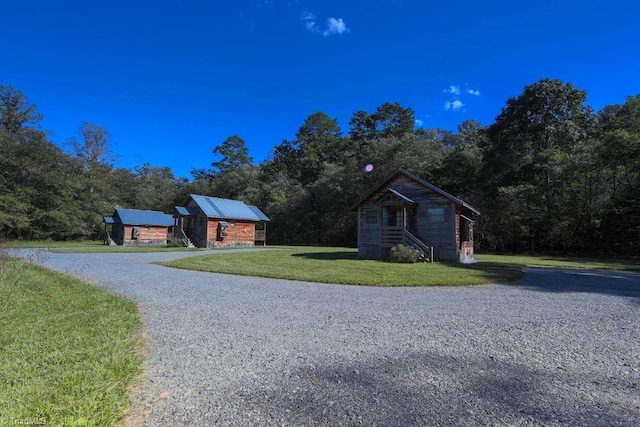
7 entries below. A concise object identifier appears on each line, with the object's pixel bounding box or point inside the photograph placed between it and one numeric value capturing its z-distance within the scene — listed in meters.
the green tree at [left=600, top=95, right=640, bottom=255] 23.73
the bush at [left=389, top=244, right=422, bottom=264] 16.47
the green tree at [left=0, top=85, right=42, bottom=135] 39.47
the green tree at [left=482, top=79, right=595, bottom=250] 27.23
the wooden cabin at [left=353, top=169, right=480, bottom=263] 17.64
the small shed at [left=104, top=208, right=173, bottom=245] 33.62
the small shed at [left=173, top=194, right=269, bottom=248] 29.94
